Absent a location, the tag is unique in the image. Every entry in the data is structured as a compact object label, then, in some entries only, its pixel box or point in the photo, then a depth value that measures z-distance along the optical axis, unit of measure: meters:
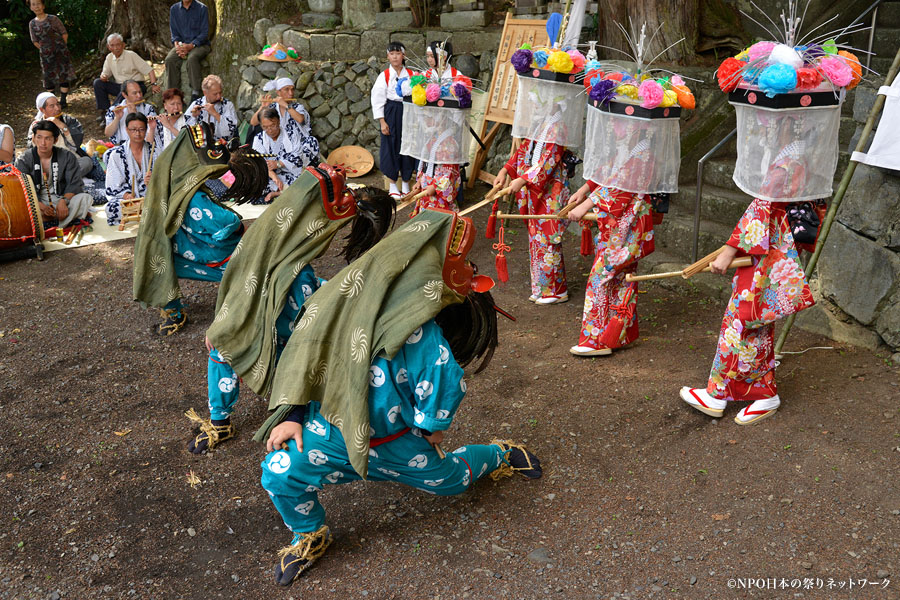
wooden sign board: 7.93
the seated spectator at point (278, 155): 8.73
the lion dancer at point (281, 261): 3.60
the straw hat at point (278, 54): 10.29
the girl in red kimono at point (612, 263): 4.68
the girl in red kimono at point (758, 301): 3.69
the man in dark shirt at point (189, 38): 11.20
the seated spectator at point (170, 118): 8.34
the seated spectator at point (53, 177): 7.64
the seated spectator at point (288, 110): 8.96
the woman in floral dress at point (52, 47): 11.83
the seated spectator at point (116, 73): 10.98
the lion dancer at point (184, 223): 5.01
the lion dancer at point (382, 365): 2.76
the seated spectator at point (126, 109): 8.95
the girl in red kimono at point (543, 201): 5.57
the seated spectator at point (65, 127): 8.41
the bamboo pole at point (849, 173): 4.02
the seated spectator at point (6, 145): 7.59
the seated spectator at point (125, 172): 8.01
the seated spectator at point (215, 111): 8.89
